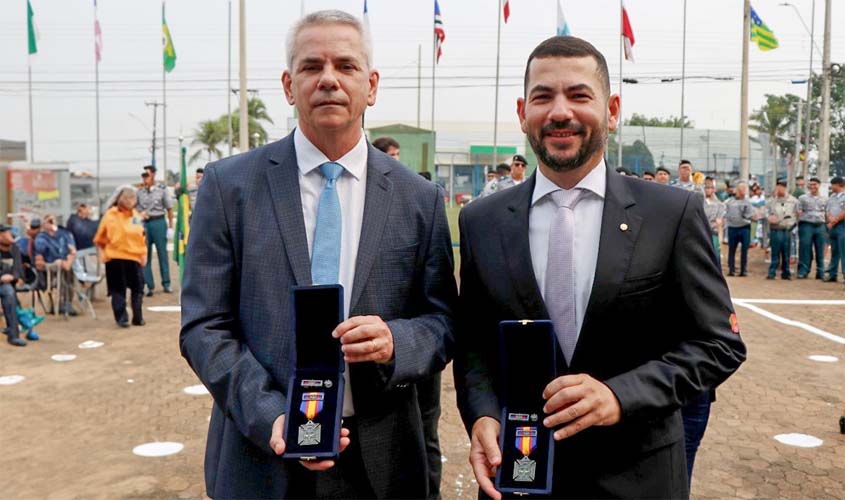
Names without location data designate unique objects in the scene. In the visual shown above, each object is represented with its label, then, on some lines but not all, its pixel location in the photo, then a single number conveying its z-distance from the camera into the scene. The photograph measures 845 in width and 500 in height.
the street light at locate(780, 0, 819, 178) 26.69
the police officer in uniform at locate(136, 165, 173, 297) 12.19
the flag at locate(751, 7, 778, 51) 21.69
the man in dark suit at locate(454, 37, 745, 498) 1.86
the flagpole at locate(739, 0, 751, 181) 20.90
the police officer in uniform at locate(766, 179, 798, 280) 14.70
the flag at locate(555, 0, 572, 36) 24.67
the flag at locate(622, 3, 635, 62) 24.03
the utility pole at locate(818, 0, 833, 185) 21.38
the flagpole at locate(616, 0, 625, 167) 24.51
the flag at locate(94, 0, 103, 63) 28.94
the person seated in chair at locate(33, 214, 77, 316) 10.48
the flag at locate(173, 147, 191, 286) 11.48
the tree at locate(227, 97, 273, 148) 50.81
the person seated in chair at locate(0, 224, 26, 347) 8.72
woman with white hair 9.48
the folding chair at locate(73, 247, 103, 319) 10.91
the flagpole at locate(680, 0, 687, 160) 33.12
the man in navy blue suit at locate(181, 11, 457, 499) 2.00
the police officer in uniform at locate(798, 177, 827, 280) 14.39
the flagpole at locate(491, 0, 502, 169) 29.81
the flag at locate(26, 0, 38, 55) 23.67
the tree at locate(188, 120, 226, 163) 51.81
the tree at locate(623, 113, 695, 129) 59.68
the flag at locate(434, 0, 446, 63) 27.40
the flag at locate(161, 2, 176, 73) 23.45
